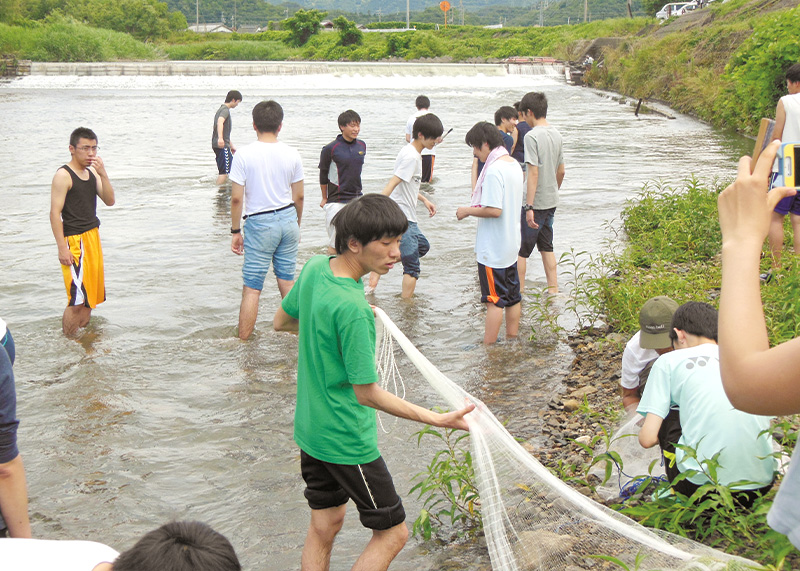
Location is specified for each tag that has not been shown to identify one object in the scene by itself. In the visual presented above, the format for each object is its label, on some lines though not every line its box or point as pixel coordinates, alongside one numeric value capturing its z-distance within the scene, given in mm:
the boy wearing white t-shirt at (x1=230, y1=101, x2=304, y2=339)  6398
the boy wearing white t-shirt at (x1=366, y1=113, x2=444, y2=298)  6855
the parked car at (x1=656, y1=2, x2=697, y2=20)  53656
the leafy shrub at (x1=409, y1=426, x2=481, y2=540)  3799
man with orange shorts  6227
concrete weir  39562
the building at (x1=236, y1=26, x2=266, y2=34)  149625
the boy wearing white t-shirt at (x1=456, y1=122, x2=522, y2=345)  5977
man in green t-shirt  2861
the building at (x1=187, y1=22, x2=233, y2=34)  137800
